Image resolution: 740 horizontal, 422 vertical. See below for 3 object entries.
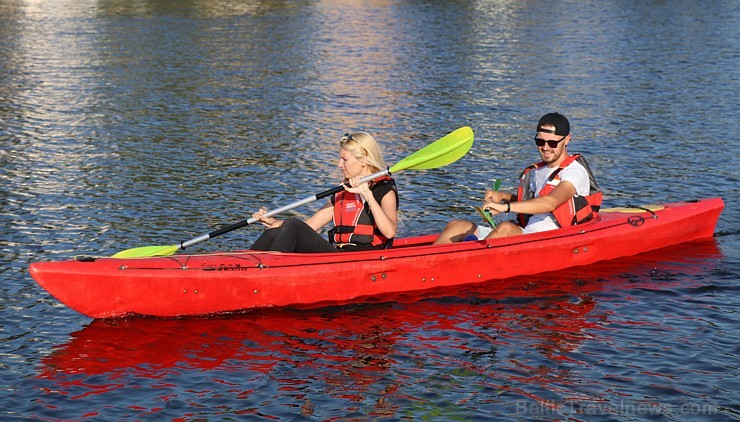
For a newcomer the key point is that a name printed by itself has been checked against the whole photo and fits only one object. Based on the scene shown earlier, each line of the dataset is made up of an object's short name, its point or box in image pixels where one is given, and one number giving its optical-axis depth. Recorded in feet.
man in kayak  60.59
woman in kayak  56.13
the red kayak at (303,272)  54.03
